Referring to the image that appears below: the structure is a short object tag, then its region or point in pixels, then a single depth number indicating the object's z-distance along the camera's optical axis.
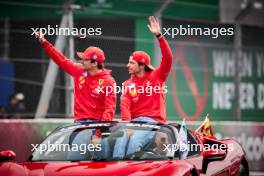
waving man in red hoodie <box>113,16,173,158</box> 11.18
